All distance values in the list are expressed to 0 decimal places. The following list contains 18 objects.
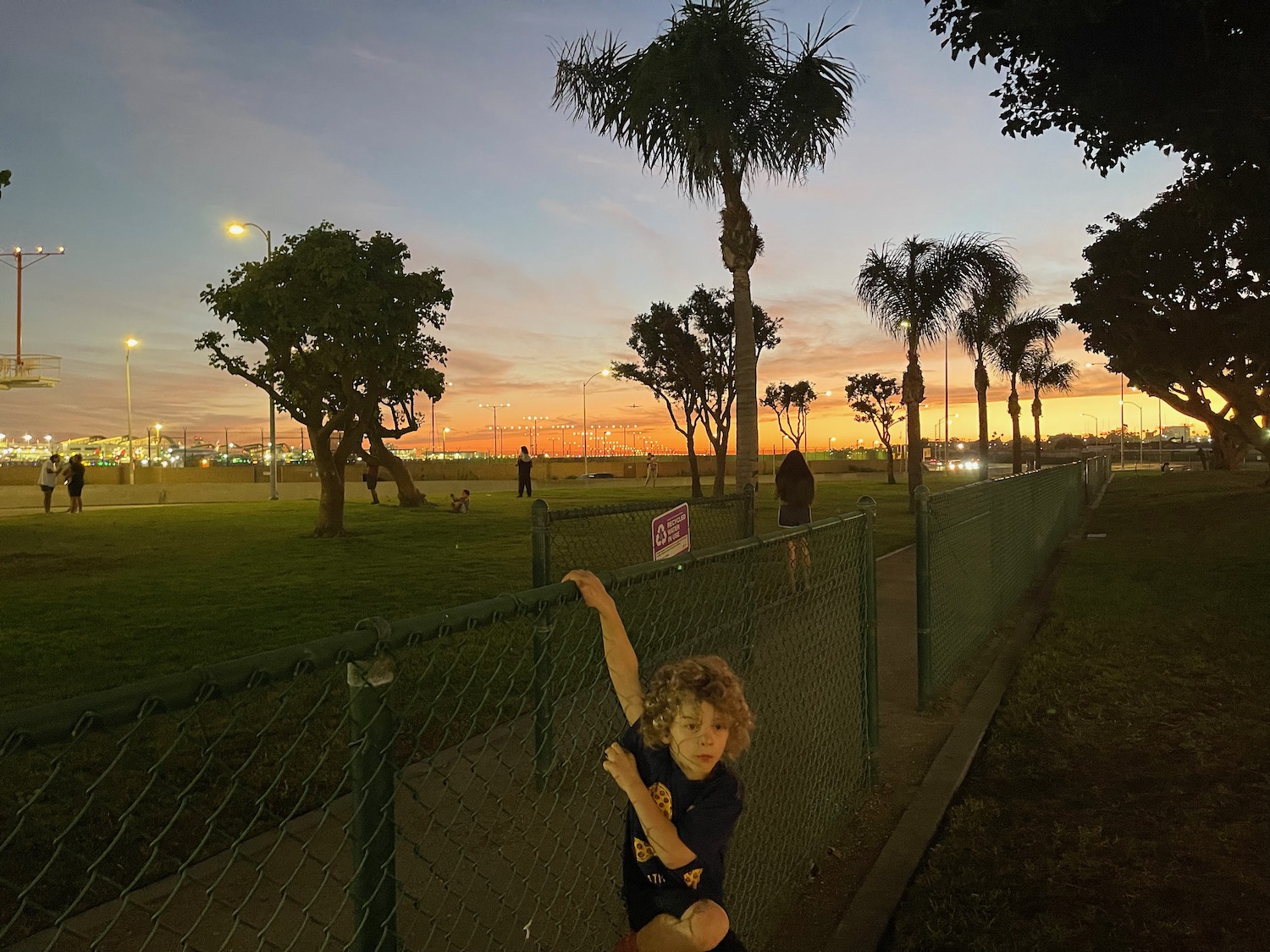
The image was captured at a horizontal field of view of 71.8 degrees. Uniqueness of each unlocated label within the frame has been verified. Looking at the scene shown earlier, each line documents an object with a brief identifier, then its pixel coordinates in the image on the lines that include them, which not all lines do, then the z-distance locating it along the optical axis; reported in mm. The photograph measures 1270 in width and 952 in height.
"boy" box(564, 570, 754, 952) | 1953
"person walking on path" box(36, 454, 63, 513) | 25797
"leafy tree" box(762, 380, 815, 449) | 57375
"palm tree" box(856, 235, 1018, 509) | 23828
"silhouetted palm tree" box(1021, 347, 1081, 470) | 50906
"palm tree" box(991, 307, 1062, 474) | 42000
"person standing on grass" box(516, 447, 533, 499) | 33250
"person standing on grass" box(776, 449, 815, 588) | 9578
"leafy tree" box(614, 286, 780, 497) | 32062
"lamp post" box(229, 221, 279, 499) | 29495
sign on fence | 4316
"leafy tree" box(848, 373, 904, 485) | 58344
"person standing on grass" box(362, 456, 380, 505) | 30234
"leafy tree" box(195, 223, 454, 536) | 17562
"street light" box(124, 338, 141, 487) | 48531
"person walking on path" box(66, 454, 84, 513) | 25203
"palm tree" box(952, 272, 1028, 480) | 27453
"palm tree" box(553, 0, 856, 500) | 11555
